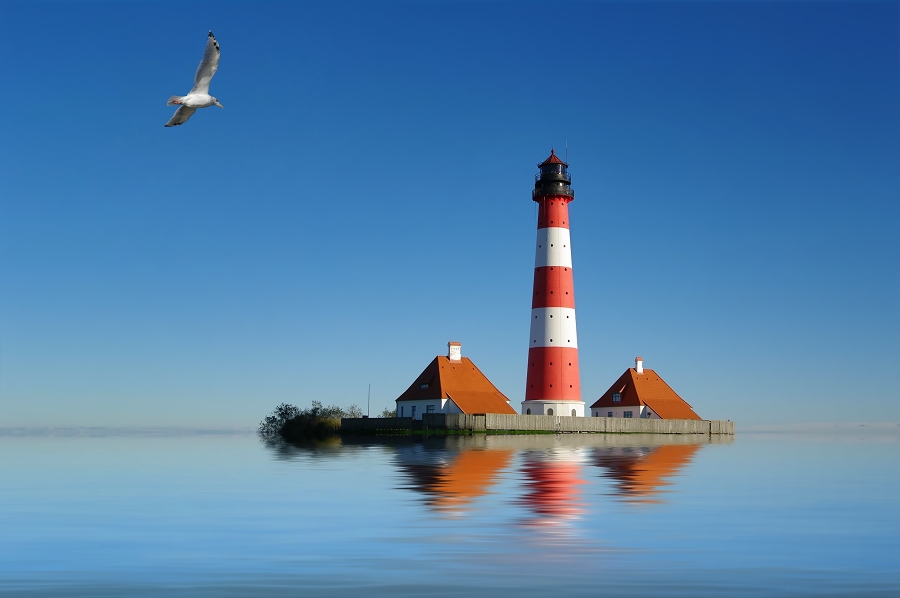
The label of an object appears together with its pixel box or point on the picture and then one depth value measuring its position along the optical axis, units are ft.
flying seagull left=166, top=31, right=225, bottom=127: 67.03
